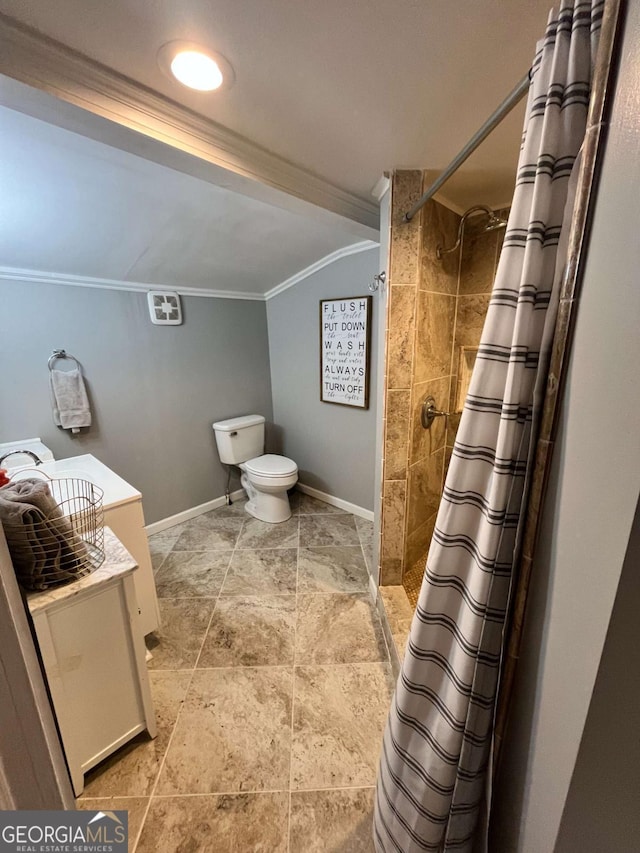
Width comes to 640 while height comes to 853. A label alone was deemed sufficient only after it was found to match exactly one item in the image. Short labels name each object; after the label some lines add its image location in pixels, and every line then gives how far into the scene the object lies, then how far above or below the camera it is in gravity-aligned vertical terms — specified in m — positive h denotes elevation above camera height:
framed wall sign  2.23 -0.01
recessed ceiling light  0.74 +0.67
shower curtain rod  0.64 +0.50
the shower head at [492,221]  1.24 +0.50
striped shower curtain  0.51 -0.30
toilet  2.47 -0.90
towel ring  1.88 -0.02
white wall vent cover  2.19 +0.29
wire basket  0.85 -0.51
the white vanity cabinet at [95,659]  0.93 -0.94
